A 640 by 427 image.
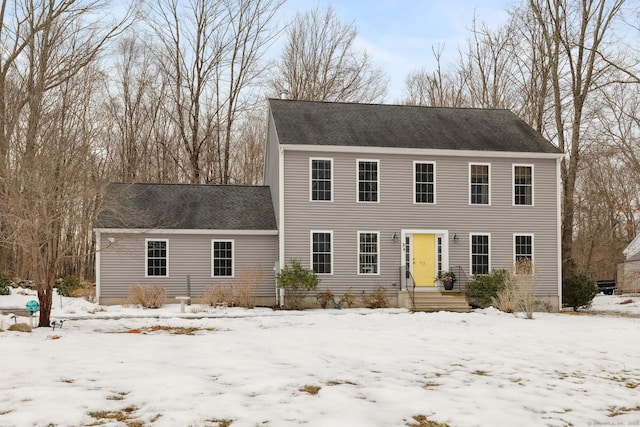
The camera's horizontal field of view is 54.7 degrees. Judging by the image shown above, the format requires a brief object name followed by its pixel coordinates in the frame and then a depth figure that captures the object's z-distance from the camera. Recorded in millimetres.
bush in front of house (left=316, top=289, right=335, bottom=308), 21281
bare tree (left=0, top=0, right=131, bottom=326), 13508
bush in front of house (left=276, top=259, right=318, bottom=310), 20516
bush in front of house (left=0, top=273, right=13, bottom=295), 24859
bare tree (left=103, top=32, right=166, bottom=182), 36844
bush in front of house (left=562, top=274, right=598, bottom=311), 23344
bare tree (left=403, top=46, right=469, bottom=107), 39875
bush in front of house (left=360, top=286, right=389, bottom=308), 21344
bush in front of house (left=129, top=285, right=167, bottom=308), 20203
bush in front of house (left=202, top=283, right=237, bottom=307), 20438
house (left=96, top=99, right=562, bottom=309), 21625
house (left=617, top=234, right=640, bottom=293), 36250
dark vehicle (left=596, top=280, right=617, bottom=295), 36781
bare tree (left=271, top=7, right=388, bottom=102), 37312
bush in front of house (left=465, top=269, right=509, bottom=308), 21281
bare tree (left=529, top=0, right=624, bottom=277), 26125
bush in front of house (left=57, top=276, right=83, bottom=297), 25531
